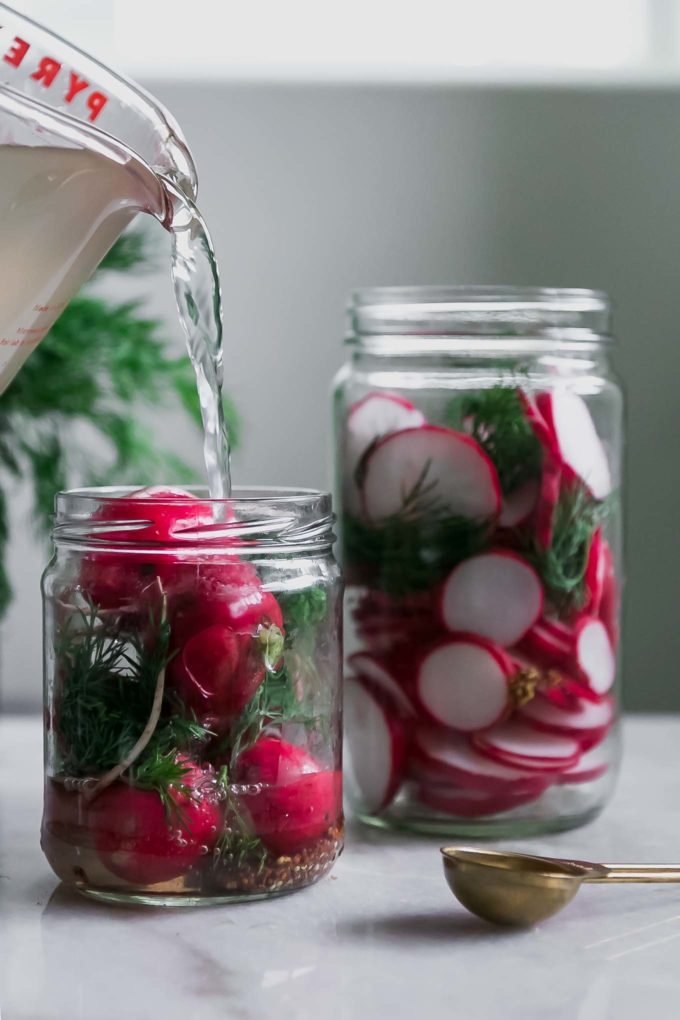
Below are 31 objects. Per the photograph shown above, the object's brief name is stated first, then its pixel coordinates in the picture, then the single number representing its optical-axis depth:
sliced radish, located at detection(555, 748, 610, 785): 0.73
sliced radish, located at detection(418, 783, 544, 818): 0.72
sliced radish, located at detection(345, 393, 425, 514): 0.74
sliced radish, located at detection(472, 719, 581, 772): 0.72
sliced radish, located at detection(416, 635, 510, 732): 0.72
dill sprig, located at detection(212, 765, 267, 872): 0.65
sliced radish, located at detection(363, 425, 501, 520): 0.72
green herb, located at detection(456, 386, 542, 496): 0.72
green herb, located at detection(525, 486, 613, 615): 0.72
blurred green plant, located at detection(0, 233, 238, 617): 1.00
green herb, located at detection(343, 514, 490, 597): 0.72
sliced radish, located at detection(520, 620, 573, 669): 0.72
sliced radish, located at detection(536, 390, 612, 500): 0.73
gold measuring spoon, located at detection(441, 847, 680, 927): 0.64
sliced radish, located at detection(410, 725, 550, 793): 0.72
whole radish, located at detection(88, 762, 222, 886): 0.64
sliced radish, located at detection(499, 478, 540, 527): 0.72
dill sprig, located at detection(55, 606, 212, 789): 0.64
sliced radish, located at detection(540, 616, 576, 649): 0.72
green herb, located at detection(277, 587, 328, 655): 0.66
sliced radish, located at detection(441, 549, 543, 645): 0.72
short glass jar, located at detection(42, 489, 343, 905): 0.64
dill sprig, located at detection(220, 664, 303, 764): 0.65
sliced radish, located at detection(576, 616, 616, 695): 0.73
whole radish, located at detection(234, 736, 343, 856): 0.65
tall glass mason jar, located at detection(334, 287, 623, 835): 0.72
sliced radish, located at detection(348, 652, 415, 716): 0.73
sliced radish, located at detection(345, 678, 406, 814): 0.73
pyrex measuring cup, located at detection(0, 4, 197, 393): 0.66
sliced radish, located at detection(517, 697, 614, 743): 0.72
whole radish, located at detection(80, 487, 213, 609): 0.65
